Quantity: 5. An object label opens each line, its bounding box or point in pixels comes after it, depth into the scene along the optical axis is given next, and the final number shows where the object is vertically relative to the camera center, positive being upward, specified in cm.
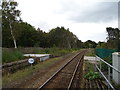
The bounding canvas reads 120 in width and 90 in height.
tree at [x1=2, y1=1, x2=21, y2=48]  1764 +582
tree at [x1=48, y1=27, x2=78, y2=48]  3348 +349
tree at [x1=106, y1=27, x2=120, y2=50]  1238 +159
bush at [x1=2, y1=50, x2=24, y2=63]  976 -108
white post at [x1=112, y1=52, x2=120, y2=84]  382 -79
